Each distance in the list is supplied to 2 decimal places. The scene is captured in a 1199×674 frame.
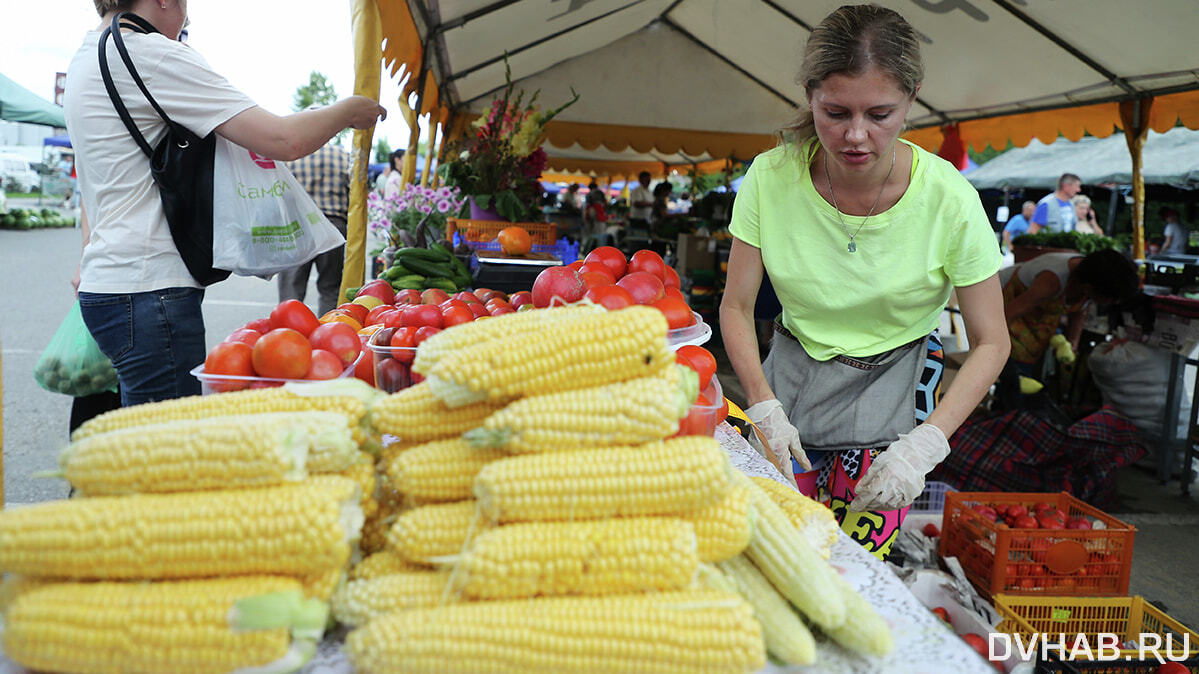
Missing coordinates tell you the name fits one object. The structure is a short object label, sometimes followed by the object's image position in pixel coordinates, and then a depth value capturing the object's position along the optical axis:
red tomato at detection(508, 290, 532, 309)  2.29
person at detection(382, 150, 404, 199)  10.48
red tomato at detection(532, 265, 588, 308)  1.85
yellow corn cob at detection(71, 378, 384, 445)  1.18
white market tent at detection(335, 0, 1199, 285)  5.11
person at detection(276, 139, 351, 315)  7.34
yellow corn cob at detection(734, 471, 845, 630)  1.12
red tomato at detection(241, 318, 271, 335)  1.83
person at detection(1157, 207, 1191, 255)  15.84
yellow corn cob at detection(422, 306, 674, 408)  1.11
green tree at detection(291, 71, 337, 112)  55.78
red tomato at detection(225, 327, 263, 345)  1.68
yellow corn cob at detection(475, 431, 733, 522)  1.05
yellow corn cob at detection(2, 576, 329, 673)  0.97
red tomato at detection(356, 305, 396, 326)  2.11
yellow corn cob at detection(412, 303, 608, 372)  1.24
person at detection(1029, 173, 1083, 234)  11.67
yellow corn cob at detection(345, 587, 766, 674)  0.98
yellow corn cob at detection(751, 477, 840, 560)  1.34
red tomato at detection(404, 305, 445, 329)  1.89
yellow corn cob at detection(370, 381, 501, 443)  1.18
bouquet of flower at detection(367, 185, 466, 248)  5.33
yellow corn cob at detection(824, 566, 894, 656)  1.12
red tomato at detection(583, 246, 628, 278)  2.16
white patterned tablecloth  1.11
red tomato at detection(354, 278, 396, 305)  2.71
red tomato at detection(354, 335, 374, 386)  1.77
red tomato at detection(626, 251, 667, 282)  2.22
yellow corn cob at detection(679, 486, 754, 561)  1.12
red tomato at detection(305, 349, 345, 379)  1.59
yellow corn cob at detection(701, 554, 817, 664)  1.08
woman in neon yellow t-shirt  2.01
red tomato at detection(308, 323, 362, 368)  1.73
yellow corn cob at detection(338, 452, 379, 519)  1.15
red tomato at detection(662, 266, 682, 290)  2.22
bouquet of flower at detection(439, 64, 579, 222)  5.33
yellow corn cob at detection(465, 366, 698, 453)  1.09
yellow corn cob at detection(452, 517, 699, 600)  1.03
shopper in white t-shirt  2.22
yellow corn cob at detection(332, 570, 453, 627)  1.07
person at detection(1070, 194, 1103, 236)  12.56
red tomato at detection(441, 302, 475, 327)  1.94
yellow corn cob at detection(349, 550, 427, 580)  1.12
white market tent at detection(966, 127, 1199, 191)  14.28
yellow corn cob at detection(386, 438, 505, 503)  1.14
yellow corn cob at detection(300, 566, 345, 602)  1.04
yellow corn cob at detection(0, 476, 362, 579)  0.99
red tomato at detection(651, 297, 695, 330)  1.83
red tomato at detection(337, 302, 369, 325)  2.21
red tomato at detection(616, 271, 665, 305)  1.87
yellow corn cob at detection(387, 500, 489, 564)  1.09
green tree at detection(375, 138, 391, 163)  47.24
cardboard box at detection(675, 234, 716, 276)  10.59
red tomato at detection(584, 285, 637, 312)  1.51
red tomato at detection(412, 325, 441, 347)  1.72
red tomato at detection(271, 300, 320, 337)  1.80
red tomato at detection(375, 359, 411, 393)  1.69
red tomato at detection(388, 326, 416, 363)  1.67
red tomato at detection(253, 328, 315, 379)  1.54
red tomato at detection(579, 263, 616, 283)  2.05
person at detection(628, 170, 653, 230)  16.84
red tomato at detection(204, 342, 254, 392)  1.52
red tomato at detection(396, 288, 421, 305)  2.52
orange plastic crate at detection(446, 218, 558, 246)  5.08
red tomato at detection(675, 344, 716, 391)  1.66
